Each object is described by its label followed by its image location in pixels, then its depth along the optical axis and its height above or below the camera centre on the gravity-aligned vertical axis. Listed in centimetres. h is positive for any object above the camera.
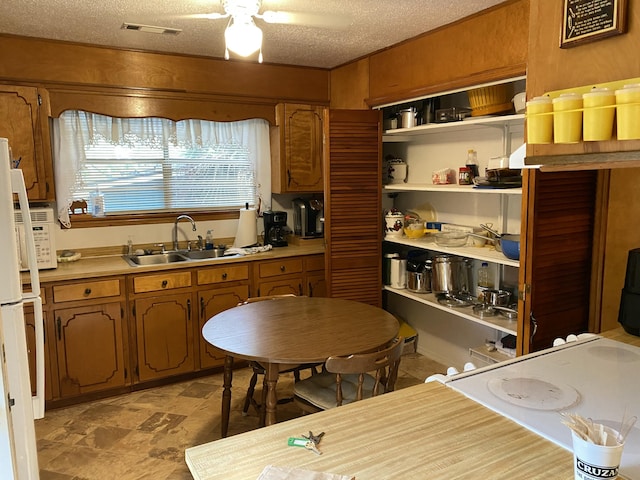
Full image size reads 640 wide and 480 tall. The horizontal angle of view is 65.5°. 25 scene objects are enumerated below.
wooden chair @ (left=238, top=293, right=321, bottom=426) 263 -112
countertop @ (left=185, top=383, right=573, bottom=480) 113 -64
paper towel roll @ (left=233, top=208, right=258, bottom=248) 406 -35
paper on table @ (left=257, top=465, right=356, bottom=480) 109 -64
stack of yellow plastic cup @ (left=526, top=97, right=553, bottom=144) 118 +15
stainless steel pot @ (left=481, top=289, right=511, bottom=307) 312 -72
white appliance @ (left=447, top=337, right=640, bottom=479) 129 -62
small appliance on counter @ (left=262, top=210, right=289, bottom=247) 415 -35
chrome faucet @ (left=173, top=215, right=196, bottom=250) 398 -31
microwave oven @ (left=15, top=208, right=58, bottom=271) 317 -31
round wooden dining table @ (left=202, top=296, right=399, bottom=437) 215 -70
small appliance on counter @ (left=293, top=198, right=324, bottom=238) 420 -27
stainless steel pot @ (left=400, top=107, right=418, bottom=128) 365 +48
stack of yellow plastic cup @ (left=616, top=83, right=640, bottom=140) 99 +14
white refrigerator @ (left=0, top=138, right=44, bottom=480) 177 -59
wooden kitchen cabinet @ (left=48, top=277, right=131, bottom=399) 315 -95
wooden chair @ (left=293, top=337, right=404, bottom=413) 204 -98
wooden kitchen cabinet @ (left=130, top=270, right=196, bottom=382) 339 -95
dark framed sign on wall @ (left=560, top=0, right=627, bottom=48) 108 +36
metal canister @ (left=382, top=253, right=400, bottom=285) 395 -66
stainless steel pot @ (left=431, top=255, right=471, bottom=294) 351 -65
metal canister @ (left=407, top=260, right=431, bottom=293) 372 -71
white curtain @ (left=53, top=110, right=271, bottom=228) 357 +40
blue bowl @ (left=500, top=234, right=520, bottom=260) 278 -37
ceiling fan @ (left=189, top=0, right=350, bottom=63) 225 +85
